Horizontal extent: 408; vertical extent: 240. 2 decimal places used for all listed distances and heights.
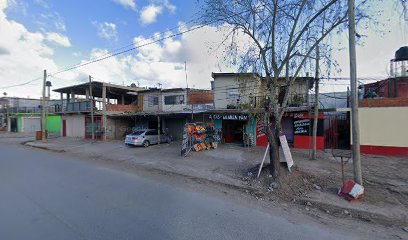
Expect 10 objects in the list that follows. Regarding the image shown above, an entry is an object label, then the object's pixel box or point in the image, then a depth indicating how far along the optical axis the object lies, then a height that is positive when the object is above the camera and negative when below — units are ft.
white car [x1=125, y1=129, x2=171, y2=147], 56.06 -4.80
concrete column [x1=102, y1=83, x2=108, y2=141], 71.51 +4.22
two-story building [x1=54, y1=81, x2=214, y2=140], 72.84 +4.25
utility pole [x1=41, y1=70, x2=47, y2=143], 72.08 -1.38
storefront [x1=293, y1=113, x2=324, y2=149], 47.65 -3.08
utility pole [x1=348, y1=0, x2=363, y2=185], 20.42 +1.79
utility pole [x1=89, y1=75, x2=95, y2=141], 68.30 -2.16
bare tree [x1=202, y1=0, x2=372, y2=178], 23.58 +7.22
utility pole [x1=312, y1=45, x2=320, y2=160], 35.76 +0.79
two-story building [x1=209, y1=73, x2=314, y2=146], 51.07 +1.30
